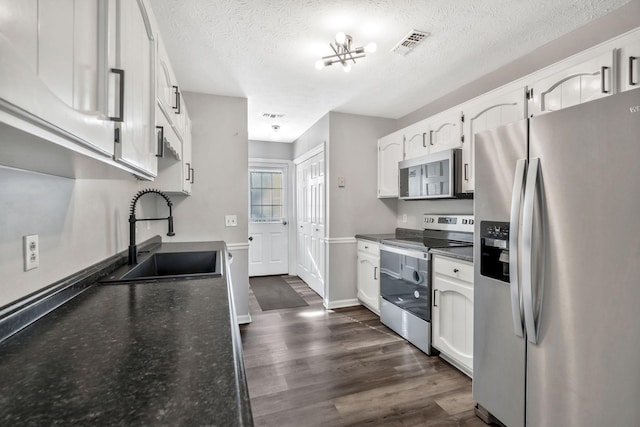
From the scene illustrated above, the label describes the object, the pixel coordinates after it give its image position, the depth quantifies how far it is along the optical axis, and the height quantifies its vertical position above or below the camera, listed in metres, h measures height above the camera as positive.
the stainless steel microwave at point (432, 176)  2.57 +0.34
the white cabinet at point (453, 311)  2.11 -0.73
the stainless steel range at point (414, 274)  2.50 -0.55
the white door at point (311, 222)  4.05 -0.13
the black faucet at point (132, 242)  1.67 -0.16
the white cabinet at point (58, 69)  0.42 +0.25
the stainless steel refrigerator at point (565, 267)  1.12 -0.23
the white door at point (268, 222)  5.27 -0.16
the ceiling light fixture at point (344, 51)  1.97 +1.13
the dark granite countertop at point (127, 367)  0.47 -0.31
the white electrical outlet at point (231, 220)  3.16 -0.08
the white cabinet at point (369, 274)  3.29 -0.70
